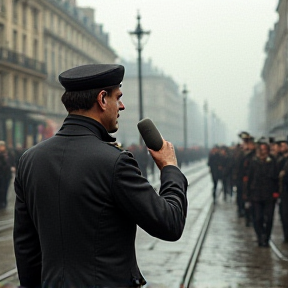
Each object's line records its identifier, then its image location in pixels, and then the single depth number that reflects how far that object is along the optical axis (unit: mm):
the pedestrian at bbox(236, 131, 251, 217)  14794
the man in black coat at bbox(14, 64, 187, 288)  2328
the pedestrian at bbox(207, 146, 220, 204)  21297
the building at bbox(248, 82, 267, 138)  133000
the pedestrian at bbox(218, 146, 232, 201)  21561
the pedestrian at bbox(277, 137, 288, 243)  11228
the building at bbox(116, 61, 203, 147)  111812
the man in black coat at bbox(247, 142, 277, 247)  11148
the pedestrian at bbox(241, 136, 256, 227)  13871
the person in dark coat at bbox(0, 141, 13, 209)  17719
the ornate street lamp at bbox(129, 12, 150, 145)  24125
